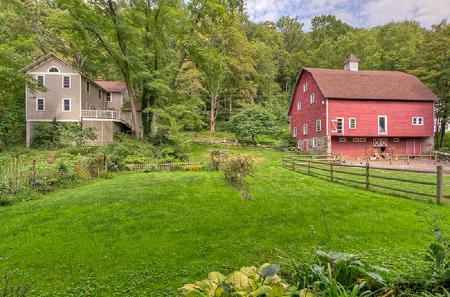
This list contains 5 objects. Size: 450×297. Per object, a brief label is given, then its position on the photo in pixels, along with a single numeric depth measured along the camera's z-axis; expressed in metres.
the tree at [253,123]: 32.31
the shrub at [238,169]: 11.66
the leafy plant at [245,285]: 2.09
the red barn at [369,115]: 27.70
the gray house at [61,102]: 28.03
